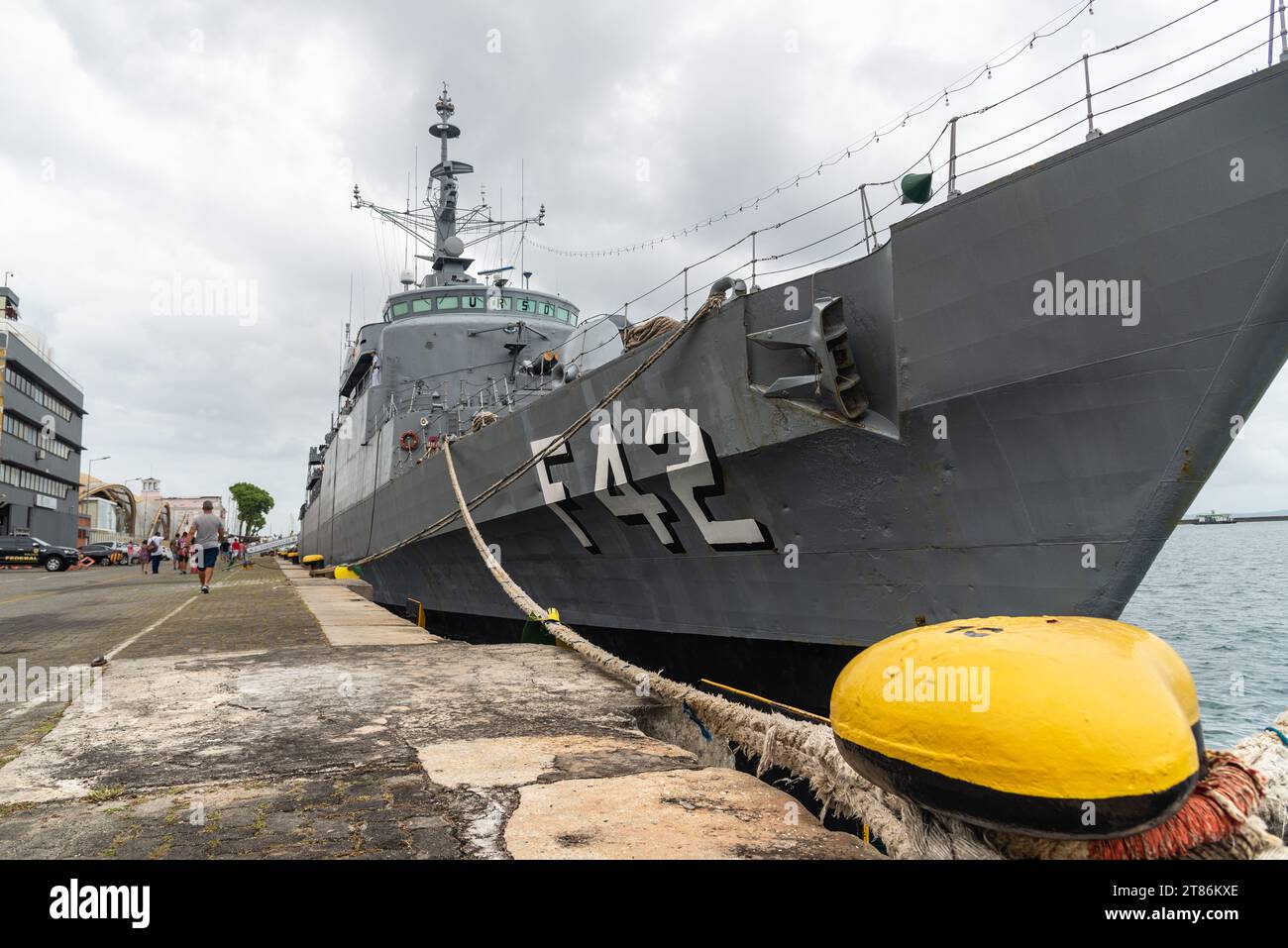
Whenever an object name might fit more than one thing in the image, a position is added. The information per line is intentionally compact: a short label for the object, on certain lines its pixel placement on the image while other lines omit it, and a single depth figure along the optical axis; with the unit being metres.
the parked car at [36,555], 26.23
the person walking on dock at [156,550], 21.03
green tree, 100.31
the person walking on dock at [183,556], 21.59
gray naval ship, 3.92
